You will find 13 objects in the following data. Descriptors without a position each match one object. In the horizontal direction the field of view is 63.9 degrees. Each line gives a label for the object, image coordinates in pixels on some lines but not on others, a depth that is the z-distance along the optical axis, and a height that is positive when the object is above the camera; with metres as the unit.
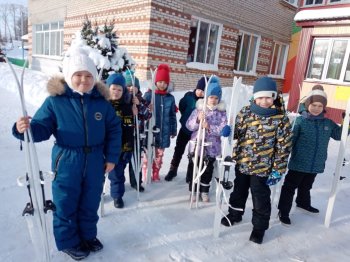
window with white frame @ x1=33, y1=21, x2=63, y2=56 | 14.73 +1.16
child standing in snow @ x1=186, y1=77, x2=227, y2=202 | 3.29 -0.52
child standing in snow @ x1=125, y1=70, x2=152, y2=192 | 3.25 -0.37
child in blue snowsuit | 2.11 -0.61
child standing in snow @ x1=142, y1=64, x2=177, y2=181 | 3.67 -0.54
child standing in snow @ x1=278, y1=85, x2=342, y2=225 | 3.11 -0.62
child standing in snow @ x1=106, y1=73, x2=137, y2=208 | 3.13 -0.80
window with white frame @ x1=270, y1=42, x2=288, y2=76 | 13.96 +1.23
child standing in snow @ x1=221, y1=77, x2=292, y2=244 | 2.65 -0.59
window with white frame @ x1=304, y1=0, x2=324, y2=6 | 10.55 +3.15
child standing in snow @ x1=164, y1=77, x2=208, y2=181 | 3.89 -0.71
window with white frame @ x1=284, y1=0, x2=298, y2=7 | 14.11 +4.09
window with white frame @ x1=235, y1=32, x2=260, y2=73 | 11.89 +1.22
